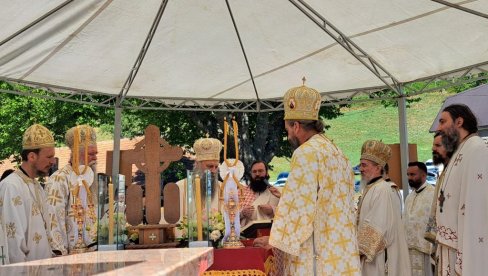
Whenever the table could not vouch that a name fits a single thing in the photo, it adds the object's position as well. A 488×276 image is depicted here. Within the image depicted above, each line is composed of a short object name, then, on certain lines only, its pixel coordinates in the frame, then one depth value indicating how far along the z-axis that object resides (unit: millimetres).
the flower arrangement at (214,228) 4723
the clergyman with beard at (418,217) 7519
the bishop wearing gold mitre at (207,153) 6941
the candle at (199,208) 4613
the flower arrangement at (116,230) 4570
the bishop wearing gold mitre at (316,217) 4391
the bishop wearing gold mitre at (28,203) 4664
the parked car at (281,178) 29238
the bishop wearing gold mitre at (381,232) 6391
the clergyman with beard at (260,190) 7926
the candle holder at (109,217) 4566
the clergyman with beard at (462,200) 4711
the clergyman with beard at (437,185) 5211
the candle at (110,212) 4621
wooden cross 5004
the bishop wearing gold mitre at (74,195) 4695
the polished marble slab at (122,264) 2510
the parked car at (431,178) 23680
